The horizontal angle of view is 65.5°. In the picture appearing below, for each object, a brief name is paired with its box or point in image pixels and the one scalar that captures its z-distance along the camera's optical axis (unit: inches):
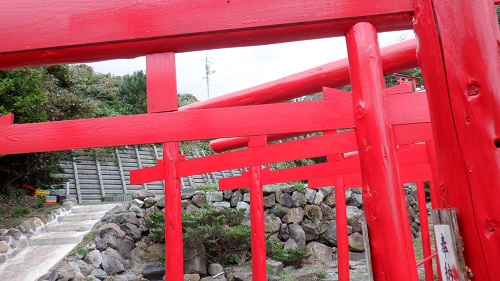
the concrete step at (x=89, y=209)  361.4
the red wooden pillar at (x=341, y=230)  222.1
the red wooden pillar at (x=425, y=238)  259.1
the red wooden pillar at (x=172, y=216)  162.2
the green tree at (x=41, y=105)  295.3
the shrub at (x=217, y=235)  320.8
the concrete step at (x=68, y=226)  325.4
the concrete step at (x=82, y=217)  345.1
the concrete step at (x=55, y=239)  302.2
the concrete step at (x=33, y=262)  255.0
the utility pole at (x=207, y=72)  1031.6
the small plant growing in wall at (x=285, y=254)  346.9
